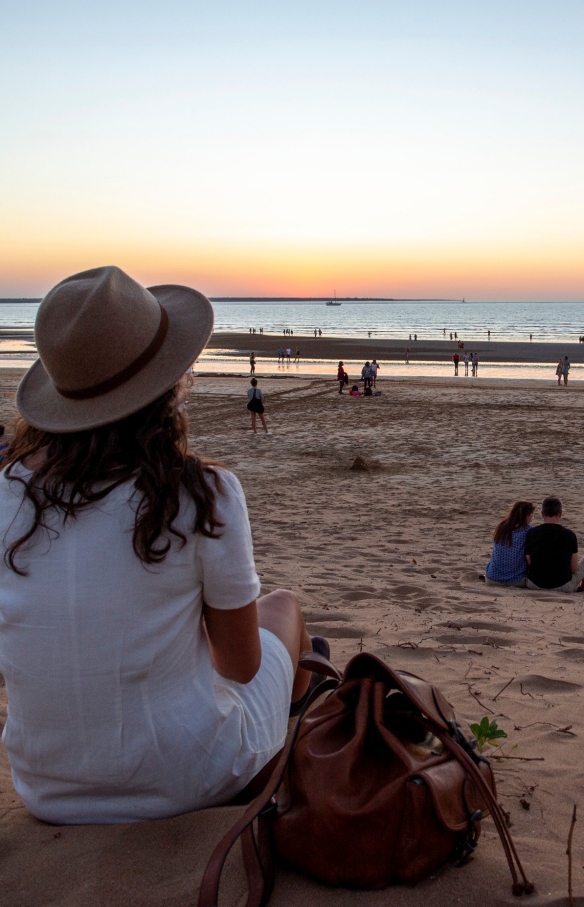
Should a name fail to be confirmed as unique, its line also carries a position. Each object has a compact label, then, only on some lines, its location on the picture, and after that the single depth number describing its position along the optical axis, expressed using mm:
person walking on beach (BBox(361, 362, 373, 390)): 24427
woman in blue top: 5934
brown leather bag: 1772
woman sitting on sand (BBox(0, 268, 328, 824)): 1778
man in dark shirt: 5840
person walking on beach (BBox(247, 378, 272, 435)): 15414
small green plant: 2316
